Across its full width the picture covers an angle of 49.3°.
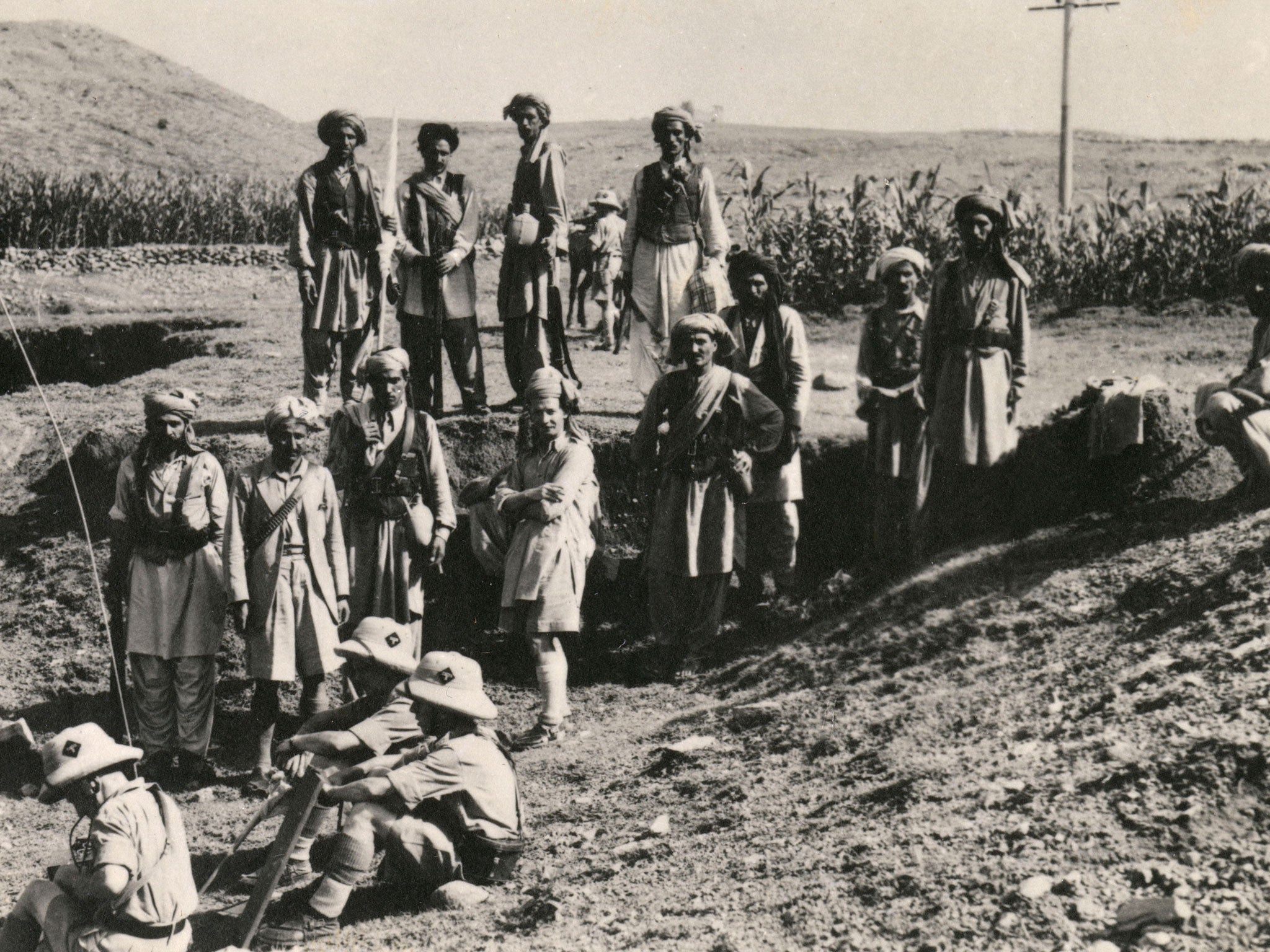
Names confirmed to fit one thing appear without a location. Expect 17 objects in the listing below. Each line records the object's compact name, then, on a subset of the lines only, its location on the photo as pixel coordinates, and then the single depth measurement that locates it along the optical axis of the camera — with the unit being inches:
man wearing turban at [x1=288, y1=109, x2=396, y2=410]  330.0
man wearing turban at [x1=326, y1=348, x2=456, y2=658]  276.7
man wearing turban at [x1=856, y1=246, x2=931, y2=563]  302.5
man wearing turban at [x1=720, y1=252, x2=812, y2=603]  300.7
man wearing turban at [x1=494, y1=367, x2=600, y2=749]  275.6
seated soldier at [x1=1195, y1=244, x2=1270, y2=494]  274.4
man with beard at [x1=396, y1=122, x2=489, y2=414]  338.0
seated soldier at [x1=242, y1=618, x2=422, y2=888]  206.5
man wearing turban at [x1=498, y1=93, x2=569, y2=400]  337.4
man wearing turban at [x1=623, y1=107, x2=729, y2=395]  323.0
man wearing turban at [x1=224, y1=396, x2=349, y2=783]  262.4
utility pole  965.8
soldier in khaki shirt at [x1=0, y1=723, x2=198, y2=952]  171.0
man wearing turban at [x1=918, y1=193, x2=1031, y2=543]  290.2
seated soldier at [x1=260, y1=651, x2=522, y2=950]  197.3
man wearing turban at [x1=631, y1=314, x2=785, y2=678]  289.3
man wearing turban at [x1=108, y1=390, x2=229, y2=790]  267.4
